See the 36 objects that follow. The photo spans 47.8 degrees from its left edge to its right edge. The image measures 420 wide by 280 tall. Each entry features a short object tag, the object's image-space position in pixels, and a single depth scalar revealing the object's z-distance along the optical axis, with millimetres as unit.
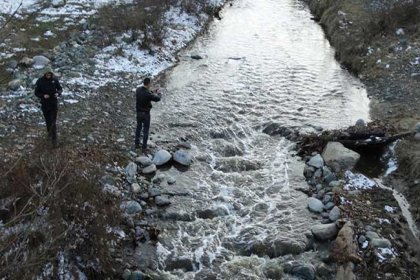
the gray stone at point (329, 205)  12914
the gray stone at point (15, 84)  17312
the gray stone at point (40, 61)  19247
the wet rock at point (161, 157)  14814
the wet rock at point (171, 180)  14023
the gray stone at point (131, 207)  12240
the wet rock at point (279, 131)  17094
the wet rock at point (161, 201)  12977
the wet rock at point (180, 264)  10891
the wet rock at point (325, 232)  11875
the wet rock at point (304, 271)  10680
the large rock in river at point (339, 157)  14711
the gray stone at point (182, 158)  14945
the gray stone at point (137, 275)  10211
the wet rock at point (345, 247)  10992
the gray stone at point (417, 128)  15772
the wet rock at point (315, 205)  12984
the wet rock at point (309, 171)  14688
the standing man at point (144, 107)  14547
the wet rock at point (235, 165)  14945
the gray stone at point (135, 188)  13141
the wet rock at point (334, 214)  12415
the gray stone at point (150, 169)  14281
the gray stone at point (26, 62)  19000
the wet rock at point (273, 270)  10742
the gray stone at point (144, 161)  14570
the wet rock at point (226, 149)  15766
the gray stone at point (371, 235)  11547
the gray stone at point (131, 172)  13541
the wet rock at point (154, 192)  13234
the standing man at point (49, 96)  13031
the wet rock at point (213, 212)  12711
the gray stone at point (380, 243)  11238
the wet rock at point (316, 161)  14891
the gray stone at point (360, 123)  17061
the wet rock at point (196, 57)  24031
